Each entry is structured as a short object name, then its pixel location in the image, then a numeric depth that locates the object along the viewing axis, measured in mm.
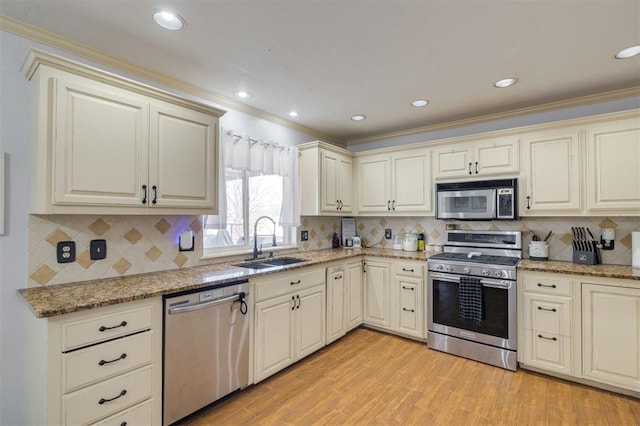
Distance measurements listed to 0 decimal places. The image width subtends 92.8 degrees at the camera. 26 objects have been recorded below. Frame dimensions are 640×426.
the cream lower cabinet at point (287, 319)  2498
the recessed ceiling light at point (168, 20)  1733
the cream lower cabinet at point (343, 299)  3250
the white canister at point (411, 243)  3848
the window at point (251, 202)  2914
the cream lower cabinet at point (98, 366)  1498
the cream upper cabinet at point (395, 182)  3656
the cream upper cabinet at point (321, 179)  3645
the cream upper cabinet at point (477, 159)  3107
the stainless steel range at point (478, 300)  2779
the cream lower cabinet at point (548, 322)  2541
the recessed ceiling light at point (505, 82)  2566
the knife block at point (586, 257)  2756
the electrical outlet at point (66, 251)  1970
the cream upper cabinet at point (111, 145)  1717
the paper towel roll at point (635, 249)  2568
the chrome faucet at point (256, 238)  3116
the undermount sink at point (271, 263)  2891
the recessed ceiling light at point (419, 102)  3053
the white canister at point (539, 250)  3035
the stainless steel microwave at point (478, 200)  3049
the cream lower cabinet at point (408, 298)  3324
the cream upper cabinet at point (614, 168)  2543
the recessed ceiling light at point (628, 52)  2092
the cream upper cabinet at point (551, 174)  2785
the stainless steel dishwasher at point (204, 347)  1932
